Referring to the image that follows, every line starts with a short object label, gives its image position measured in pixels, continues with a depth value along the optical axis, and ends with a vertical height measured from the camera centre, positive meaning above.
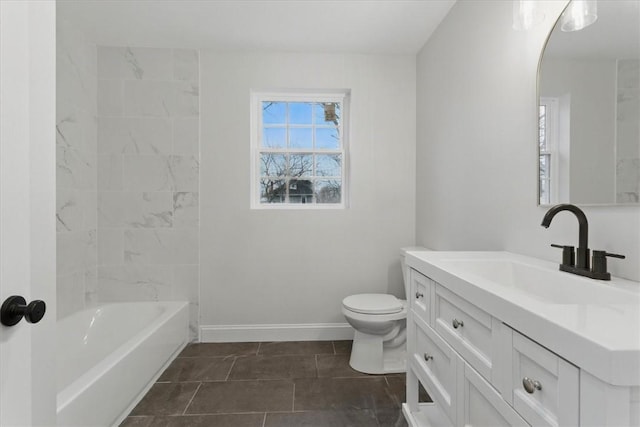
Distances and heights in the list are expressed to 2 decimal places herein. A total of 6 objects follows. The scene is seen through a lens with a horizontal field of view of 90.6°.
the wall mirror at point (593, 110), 1.01 +0.37
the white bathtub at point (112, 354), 1.43 -0.91
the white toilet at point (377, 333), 2.16 -0.88
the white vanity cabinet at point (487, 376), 0.57 -0.43
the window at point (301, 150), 2.86 +0.55
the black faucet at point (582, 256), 1.01 -0.15
